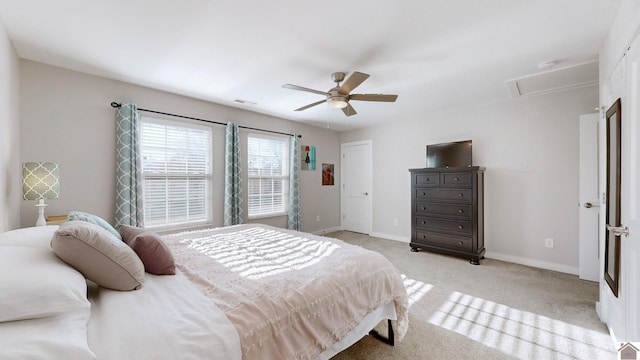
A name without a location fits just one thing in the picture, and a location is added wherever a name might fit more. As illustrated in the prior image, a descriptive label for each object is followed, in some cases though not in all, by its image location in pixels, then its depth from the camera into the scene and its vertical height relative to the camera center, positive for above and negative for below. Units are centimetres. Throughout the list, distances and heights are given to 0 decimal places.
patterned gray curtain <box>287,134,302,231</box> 494 -26
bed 83 -58
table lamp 223 -3
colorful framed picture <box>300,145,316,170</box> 534 +46
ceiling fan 267 +90
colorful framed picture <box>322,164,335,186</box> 580 +9
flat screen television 404 +40
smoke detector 264 +120
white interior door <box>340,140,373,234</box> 567 -18
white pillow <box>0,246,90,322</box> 79 -37
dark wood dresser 375 -51
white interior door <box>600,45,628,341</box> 169 -29
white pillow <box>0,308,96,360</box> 70 -47
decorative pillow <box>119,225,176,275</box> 150 -44
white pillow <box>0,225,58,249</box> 128 -31
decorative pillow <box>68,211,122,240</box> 176 -28
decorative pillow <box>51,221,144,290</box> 115 -36
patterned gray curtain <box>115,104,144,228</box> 307 +12
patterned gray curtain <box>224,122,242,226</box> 400 +0
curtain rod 309 +89
